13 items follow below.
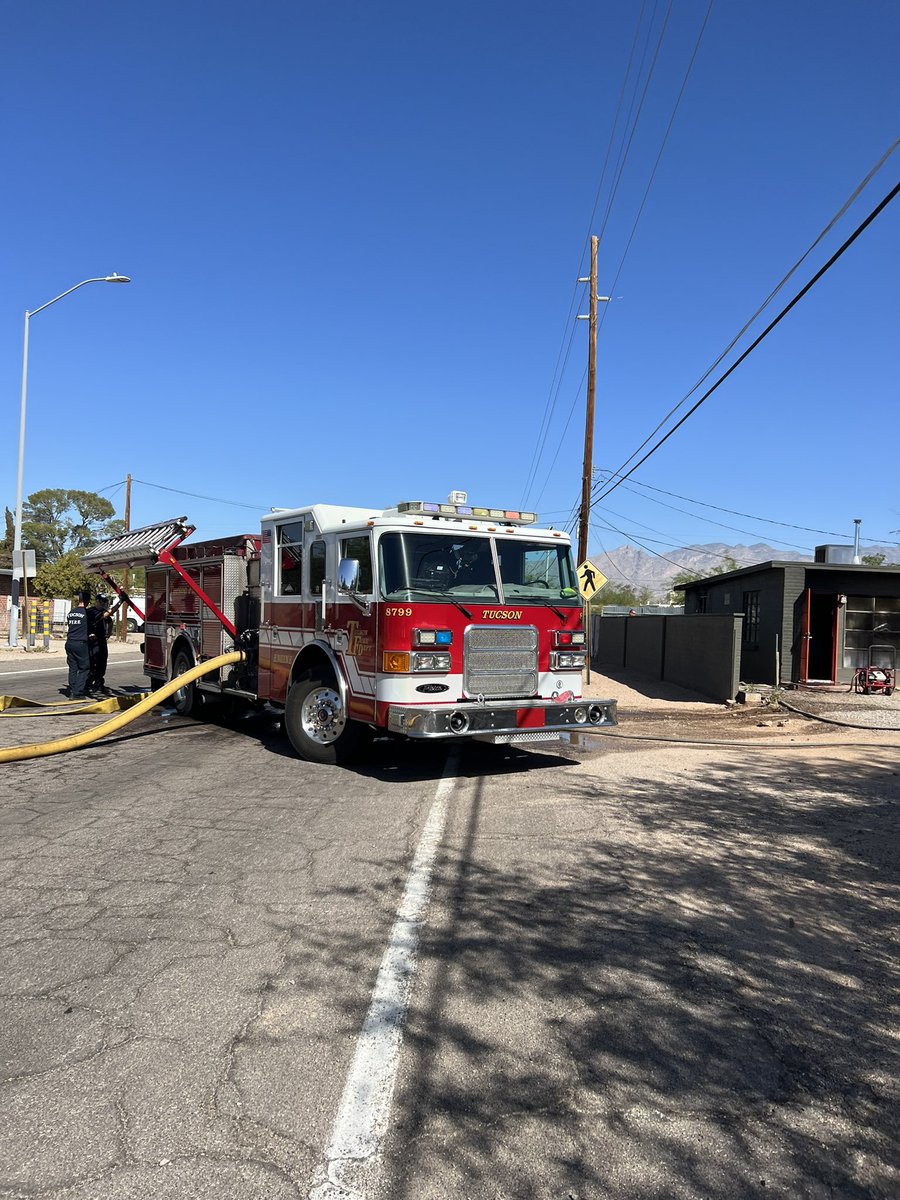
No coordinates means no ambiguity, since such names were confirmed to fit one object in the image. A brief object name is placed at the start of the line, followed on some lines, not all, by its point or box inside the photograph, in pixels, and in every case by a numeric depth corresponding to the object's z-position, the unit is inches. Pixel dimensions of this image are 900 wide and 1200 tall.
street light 941.9
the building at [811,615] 776.3
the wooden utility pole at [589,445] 875.4
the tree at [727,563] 3090.3
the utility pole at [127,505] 1696.6
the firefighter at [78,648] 566.3
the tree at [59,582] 2031.3
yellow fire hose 355.3
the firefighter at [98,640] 579.8
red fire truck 308.5
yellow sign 701.5
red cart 737.6
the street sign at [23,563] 1066.1
